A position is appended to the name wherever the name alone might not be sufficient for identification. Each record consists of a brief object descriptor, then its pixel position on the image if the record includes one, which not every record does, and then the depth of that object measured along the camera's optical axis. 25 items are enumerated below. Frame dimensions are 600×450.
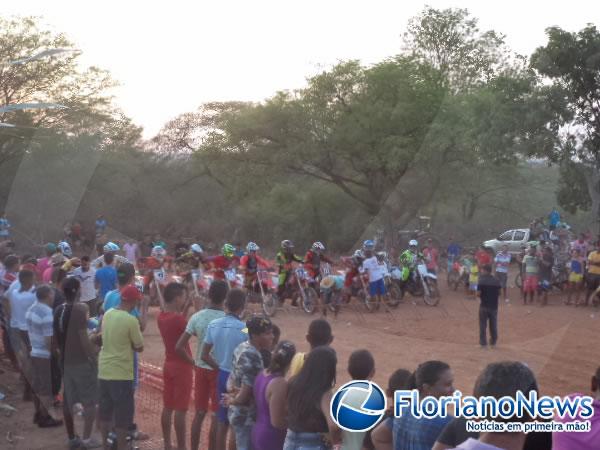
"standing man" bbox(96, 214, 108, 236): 26.77
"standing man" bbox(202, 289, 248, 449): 6.50
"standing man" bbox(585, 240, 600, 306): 18.28
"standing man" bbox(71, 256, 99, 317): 11.91
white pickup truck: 25.12
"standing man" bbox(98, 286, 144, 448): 6.87
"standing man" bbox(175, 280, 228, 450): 6.88
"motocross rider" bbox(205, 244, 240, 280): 16.50
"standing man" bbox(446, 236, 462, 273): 21.95
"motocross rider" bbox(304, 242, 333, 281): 17.50
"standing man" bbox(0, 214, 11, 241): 23.62
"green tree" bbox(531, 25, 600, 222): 17.23
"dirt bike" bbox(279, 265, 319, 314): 17.36
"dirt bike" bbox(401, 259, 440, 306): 18.88
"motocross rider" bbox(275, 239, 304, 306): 17.30
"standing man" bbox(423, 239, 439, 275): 19.38
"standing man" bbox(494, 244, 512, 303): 19.58
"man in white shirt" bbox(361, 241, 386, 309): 17.73
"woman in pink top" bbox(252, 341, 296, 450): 4.98
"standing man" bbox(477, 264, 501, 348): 13.28
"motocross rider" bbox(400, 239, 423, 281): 18.88
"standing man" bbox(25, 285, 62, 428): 8.43
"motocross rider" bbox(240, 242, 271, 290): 17.20
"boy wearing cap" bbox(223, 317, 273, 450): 5.57
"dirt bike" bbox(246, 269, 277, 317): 17.23
